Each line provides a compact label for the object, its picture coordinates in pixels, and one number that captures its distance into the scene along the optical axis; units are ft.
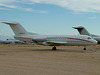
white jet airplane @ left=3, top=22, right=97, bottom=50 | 105.60
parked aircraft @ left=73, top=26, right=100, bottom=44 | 159.93
